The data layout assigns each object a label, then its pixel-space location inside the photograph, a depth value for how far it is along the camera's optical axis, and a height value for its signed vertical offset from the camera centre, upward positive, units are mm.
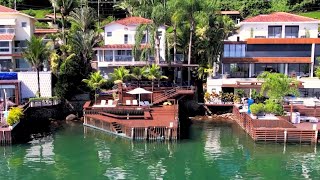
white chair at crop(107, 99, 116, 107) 53125 -4127
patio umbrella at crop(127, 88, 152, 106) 52531 -2538
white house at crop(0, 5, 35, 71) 60312 +4595
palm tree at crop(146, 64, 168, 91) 55688 -550
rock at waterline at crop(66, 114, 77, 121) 55294 -5923
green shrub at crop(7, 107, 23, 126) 44938 -4714
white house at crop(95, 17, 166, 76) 61375 +3472
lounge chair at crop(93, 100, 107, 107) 53181 -4143
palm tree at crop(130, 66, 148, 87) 57125 -435
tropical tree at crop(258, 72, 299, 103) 50875 -1897
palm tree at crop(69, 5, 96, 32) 69681 +8161
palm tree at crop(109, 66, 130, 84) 56522 -567
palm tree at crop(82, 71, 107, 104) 55938 -1571
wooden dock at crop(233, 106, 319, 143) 44188 -6160
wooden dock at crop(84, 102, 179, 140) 44875 -5530
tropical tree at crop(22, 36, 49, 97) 54094 +2034
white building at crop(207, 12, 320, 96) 62062 +2659
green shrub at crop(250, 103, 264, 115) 48322 -4191
